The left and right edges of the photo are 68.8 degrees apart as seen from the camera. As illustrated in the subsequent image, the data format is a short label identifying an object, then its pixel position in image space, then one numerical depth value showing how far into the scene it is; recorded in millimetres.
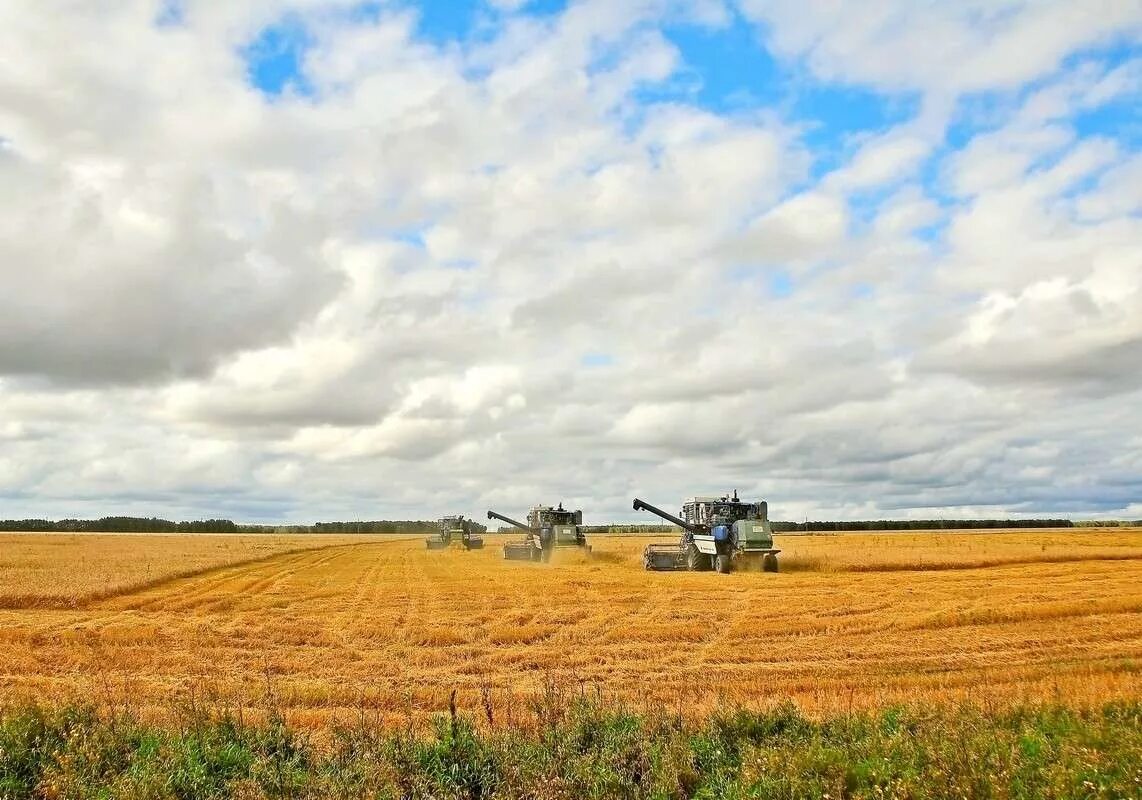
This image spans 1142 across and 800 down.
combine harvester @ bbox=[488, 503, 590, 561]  56188
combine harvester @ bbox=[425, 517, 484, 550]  81669
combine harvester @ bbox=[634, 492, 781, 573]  40844
